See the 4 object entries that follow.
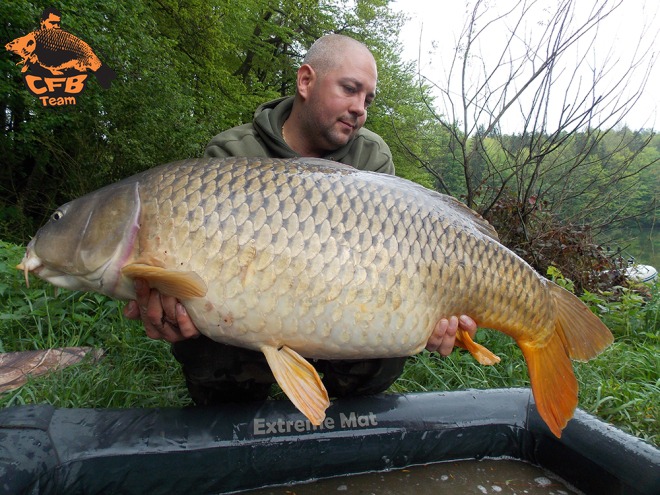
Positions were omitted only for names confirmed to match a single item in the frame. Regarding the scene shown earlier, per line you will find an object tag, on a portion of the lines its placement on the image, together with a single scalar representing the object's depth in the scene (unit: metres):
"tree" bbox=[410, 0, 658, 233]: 3.31
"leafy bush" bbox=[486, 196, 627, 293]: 3.50
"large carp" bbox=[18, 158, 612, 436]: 1.13
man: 1.34
